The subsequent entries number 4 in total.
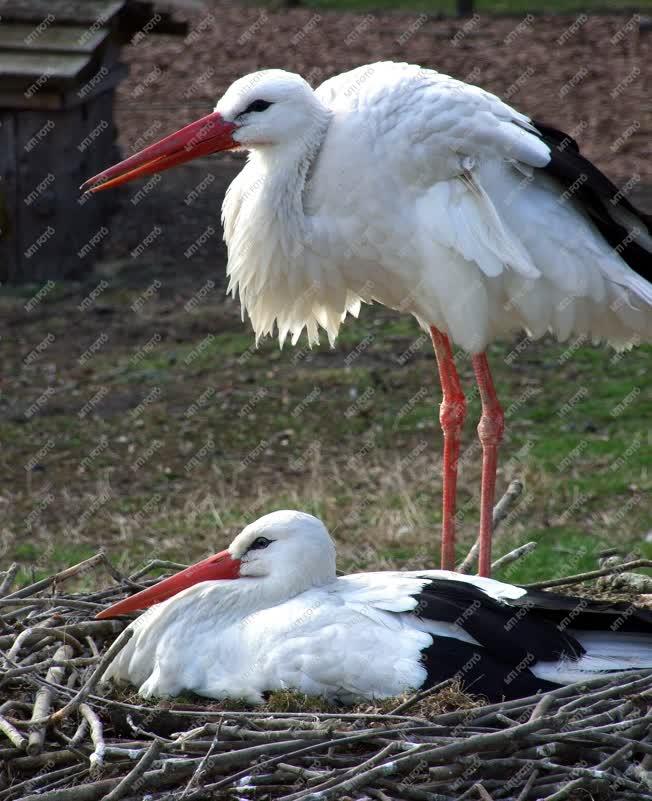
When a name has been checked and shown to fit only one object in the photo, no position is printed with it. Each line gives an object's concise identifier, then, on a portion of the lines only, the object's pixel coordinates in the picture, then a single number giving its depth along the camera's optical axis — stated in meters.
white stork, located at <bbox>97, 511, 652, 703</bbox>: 7.97
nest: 7.05
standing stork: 9.84
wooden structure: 19.36
